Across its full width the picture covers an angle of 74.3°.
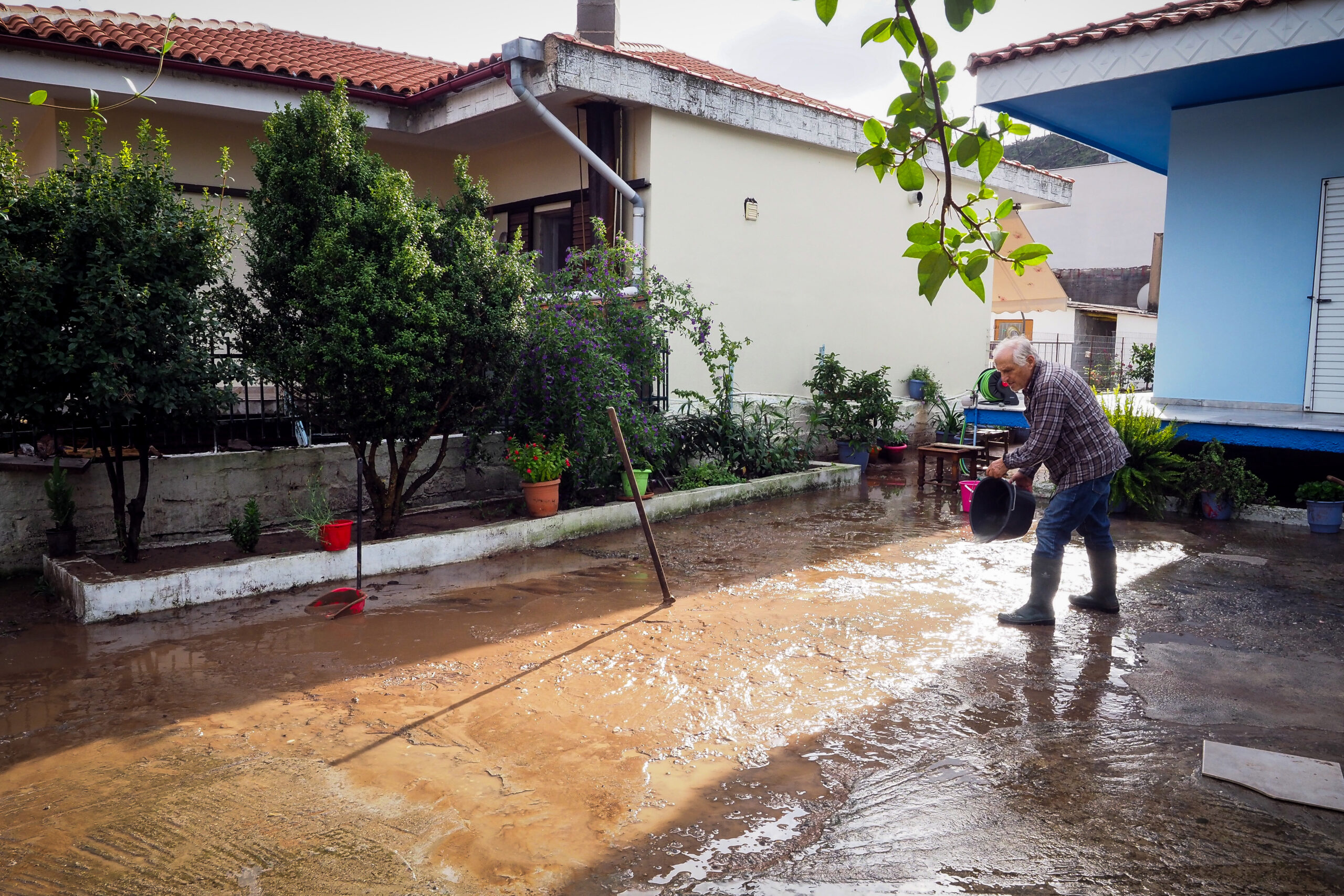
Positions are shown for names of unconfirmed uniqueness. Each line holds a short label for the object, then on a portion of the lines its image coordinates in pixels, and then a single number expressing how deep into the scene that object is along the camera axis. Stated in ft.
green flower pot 29.43
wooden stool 34.86
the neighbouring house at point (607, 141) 30.09
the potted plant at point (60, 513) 20.90
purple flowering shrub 26.86
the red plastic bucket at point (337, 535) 21.86
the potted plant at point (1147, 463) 29.86
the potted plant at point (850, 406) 40.09
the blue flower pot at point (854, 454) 40.73
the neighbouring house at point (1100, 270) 80.23
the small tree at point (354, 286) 21.62
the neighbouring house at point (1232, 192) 27.76
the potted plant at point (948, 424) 45.27
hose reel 34.01
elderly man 18.65
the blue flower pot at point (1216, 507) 29.76
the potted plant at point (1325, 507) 27.81
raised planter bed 18.97
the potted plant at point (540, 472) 26.50
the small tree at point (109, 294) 18.51
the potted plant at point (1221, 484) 29.45
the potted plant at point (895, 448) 42.78
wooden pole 20.25
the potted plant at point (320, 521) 21.93
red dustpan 19.36
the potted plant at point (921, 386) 46.70
